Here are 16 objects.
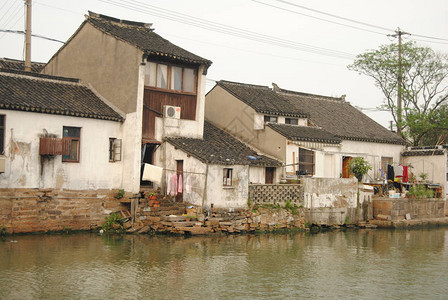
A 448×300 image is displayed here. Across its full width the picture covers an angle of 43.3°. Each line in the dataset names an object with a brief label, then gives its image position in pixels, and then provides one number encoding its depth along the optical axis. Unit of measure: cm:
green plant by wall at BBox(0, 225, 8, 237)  2167
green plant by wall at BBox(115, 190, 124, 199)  2481
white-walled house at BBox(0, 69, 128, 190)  2209
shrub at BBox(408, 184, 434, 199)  3172
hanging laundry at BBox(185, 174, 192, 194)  2516
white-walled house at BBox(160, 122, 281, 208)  2470
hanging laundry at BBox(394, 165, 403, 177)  3447
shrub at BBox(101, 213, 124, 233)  2422
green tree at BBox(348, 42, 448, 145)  3991
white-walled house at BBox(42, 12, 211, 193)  2508
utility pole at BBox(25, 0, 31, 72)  2962
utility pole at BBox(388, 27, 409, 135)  4044
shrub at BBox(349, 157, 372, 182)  3195
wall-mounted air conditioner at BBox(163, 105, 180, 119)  2628
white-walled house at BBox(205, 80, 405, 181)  3084
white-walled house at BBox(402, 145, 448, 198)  3556
